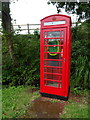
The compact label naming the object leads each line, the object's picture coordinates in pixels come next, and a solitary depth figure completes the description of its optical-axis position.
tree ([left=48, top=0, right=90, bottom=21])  4.45
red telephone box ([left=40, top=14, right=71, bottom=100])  2.71
